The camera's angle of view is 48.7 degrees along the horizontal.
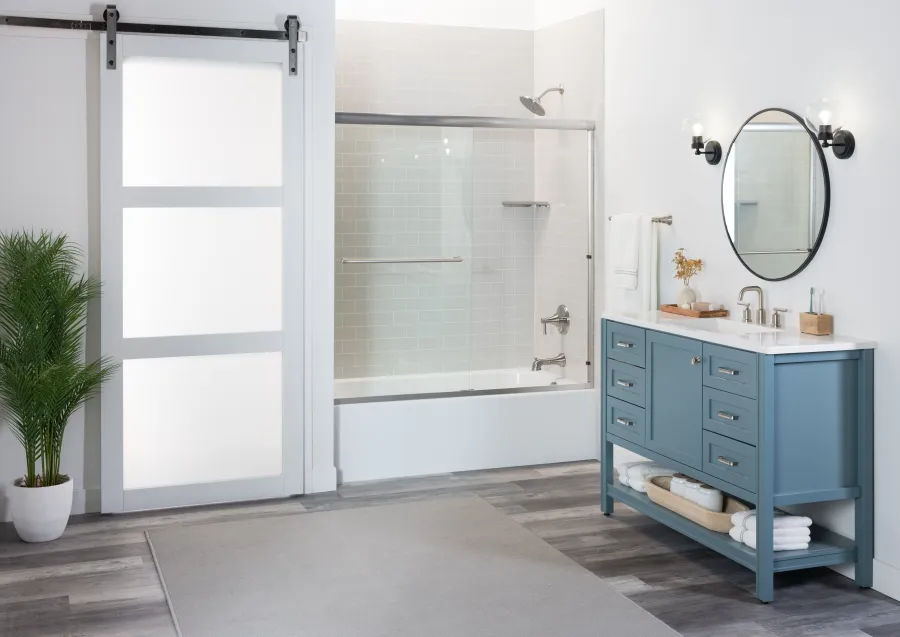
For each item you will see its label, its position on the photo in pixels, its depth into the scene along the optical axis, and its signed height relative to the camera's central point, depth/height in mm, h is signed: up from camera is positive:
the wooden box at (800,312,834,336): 3463 -110
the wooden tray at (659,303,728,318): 4109 -85
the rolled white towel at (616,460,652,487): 4123 -742
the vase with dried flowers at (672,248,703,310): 4234 +84
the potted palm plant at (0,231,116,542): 3846 -299
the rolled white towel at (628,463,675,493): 4017 -737
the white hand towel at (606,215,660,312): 4570 +98
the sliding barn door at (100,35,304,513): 4266 +94
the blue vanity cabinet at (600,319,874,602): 3236 -487
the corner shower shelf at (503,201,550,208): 5086 +458
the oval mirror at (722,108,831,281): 3568 +371
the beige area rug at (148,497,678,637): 3051 -990
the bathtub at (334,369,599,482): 4773 -645
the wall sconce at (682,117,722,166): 4121 +617
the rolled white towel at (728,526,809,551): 3326 -840
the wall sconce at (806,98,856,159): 3393 +566
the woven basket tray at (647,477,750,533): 3529 -791
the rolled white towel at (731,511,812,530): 3346 -774
